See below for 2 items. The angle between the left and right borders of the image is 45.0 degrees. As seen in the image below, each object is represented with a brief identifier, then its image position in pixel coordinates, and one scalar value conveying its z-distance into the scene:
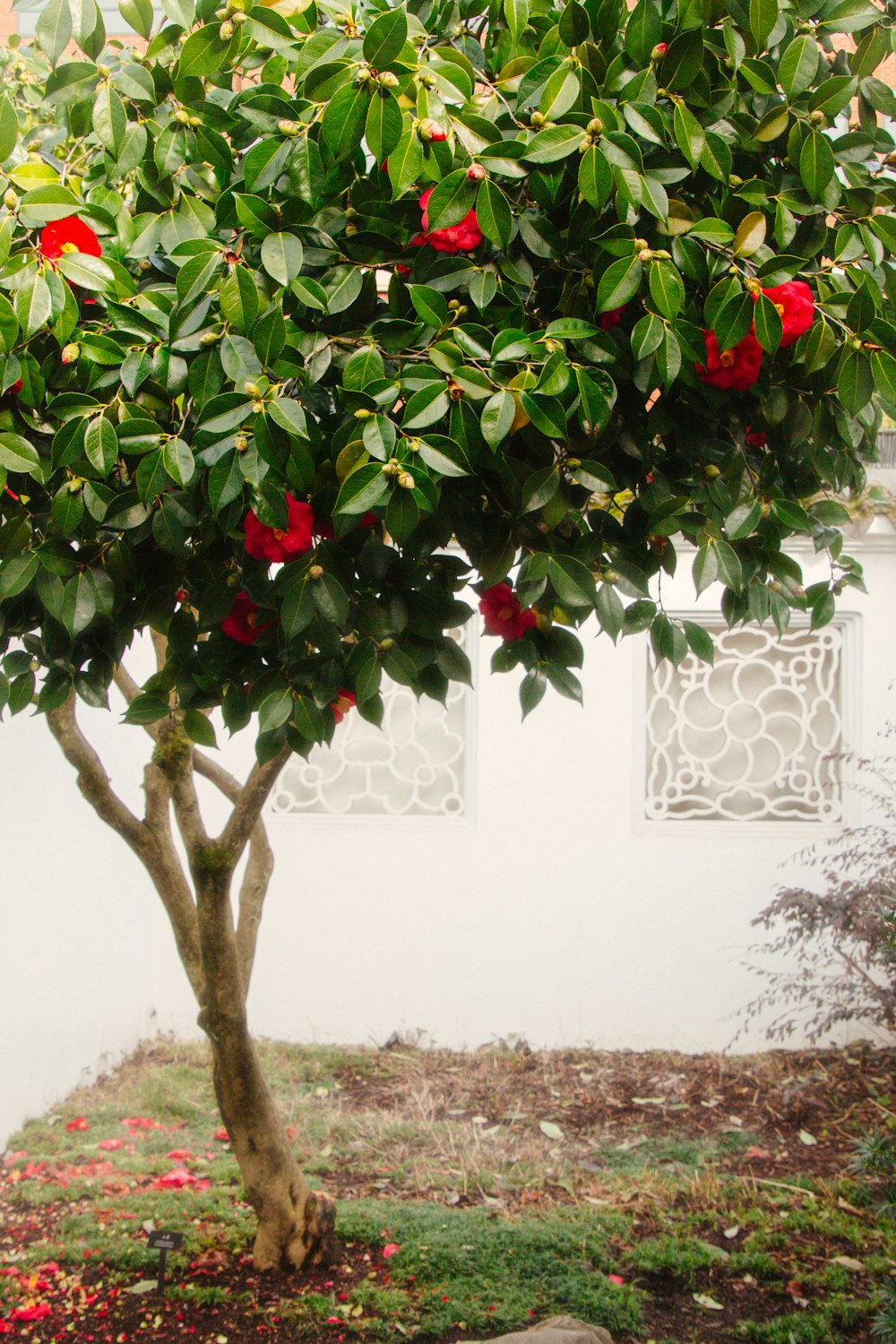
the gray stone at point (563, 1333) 2.11
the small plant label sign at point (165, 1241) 2.39
